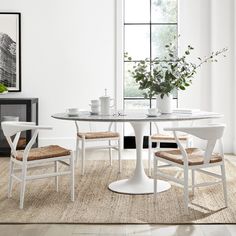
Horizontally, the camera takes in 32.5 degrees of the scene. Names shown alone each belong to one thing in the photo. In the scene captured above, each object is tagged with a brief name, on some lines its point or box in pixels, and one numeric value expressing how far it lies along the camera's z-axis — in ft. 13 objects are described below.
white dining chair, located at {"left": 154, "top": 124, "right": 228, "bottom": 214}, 9.69
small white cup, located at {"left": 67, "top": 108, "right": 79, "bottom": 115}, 11.56
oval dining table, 10.55
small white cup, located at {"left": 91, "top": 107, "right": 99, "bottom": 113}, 11.98
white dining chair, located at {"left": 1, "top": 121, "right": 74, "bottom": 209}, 10.37
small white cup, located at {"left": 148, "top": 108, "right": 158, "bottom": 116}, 11.10
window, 20.34
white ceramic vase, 12.18
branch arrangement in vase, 11.78
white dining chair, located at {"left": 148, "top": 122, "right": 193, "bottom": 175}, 14.21
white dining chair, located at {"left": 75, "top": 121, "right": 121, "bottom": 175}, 14.43
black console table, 17.85
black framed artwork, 19.40
